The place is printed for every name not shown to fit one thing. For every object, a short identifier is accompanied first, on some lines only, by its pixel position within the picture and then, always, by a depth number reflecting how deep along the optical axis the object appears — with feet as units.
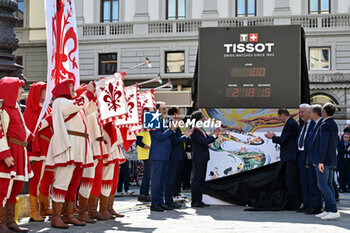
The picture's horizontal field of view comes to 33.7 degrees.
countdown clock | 37.37
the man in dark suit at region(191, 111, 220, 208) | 35.60
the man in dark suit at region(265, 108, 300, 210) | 33.60
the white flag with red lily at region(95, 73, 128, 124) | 26.96
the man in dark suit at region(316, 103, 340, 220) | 28.86
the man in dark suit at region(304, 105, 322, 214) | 30.09
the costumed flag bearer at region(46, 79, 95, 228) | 24.68
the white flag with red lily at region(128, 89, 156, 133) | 36.81
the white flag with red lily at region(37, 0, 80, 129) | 27.22
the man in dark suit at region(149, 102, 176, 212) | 32.45
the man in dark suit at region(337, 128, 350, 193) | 53.72
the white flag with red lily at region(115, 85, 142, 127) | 29.63
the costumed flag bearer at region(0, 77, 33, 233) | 22.22
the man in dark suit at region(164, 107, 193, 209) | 33.99
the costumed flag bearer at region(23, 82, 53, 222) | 26.76
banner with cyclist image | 36.99
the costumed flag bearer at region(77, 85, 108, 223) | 26.48
